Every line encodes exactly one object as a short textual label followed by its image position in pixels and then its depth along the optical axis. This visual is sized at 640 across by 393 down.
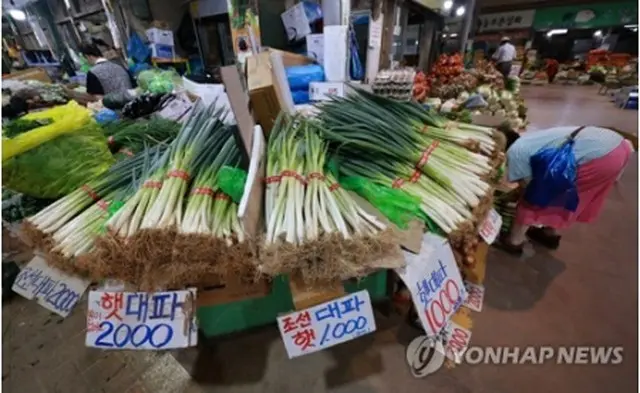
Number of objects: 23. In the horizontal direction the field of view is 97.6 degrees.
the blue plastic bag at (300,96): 3.58
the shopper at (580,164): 1.79
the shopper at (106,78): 3.57
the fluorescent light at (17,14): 8.43
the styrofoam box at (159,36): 5.10
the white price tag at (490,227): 1.38
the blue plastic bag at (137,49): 5.21
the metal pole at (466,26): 8.34
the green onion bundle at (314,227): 0.90
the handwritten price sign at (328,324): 0.99
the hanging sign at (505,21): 15.02
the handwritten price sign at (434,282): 1.02
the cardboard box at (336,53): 3.71
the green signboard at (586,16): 13.18
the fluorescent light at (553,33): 16.99
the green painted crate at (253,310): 1.66
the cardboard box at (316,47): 4.14
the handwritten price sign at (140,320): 1.00
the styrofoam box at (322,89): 3.19
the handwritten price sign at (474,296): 1.65
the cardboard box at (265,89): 1.48
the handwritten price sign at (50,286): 1.05
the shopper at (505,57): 8.55
